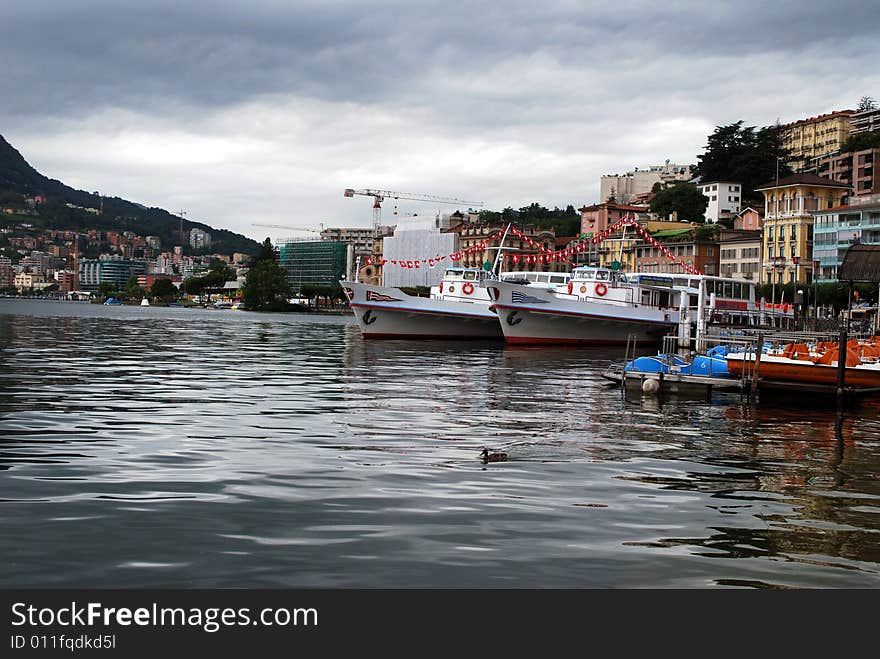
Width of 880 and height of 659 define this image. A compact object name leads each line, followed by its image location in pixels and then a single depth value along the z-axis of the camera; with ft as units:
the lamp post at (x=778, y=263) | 286.66
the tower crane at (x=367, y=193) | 647.97
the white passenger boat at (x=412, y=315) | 179.01
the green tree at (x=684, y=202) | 394.52
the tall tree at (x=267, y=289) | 534.78
